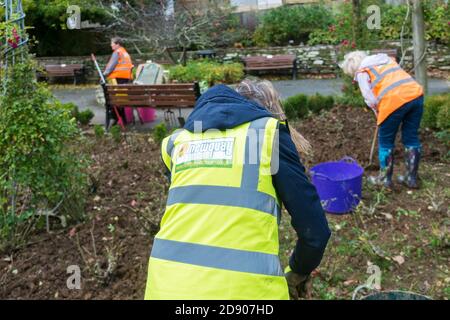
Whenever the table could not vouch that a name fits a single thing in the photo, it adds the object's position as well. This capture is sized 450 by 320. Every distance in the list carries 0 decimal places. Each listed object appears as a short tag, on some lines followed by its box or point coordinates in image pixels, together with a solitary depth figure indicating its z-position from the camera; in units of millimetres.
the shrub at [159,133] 6512
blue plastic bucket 4191
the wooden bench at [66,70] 14898
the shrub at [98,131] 6883
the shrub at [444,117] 5898
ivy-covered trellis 3906
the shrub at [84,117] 7914
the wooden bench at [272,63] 13492
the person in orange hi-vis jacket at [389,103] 4469
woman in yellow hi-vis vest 1611
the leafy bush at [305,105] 7336
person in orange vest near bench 8797
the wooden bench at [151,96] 7320
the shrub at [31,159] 3877
